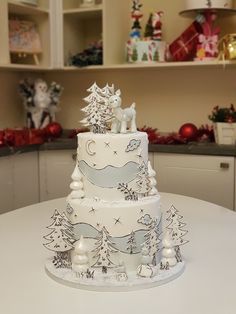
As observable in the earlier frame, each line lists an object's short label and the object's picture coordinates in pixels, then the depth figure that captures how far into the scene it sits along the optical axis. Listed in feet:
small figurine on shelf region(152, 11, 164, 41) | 10.57
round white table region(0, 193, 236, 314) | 3.36
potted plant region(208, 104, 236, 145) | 9.36
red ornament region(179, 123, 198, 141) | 9.89
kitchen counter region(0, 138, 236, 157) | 9.05
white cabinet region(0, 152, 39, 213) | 9.27
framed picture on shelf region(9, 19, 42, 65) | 10.69
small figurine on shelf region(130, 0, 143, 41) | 10.73
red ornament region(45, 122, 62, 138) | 10.71
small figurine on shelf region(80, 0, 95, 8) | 10.94
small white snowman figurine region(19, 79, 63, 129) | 11.13
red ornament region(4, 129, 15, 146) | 9.38
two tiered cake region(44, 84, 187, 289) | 4.03
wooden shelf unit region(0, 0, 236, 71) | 10.60
